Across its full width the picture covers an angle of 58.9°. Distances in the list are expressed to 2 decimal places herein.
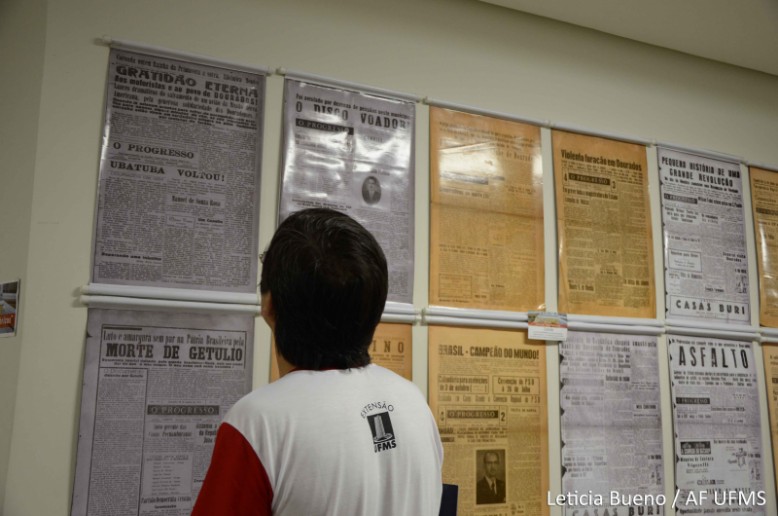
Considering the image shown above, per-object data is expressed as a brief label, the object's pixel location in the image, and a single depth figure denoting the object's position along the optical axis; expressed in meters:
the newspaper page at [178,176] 1.75
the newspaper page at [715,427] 2.38
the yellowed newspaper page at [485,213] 2.14
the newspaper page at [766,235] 2.65
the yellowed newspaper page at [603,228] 2.33
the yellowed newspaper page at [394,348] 1.99
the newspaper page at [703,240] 2.50
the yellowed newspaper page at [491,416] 2.05
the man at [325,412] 0.87
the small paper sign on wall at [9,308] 1.66
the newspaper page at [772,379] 2.57
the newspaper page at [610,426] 2.21
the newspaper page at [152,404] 1.65
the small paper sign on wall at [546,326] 2.21
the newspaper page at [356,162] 1.98
